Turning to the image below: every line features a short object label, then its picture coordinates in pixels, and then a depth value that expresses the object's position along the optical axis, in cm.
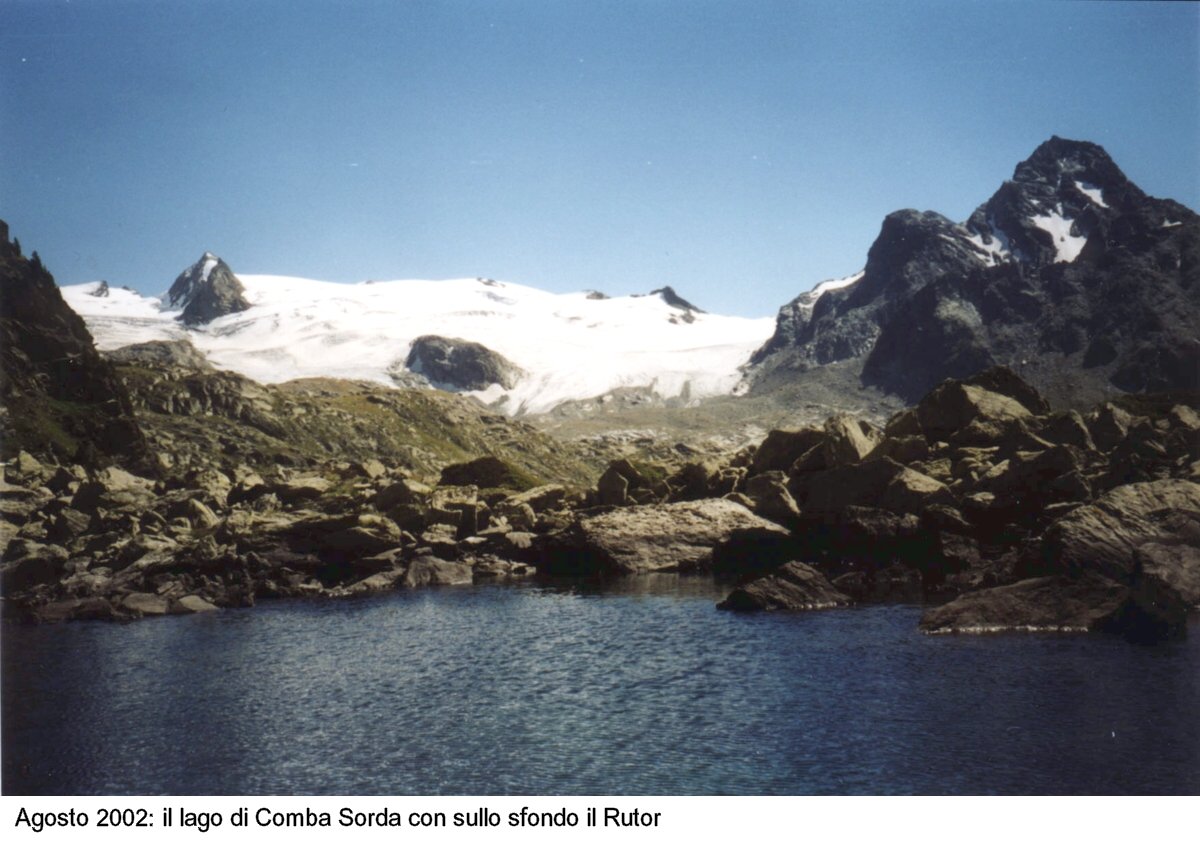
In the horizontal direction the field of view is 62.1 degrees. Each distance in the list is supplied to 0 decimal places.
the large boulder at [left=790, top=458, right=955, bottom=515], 7050
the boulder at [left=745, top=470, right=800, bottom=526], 7975
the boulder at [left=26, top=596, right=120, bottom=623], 6331
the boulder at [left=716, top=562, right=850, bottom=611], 5731
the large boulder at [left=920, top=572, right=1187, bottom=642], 4475
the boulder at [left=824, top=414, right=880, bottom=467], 8156
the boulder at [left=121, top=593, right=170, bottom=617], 6557
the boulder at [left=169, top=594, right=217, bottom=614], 6712
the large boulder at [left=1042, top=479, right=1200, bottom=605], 5184
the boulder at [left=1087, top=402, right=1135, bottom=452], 7681
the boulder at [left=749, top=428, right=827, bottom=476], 9212
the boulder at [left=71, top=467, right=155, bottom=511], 9238
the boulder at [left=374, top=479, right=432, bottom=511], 9656
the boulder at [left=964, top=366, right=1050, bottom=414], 9325
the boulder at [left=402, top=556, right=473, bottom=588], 7883
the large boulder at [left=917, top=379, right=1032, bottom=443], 8619
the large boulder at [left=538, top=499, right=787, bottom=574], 8012
